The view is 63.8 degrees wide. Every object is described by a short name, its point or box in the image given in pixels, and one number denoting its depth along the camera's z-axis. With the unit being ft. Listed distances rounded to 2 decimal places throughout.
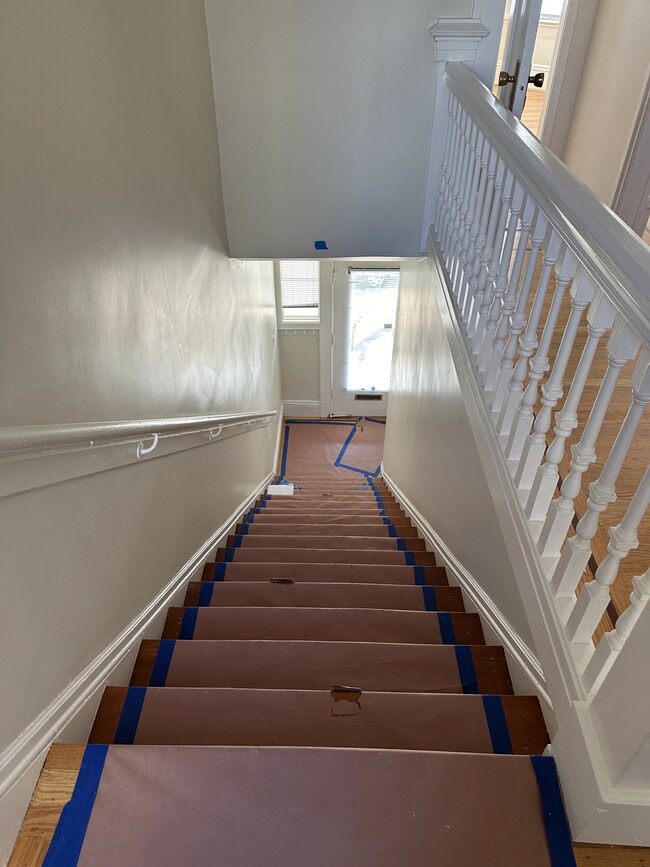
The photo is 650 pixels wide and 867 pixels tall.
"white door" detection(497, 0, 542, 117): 6.65
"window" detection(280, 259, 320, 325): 22.44
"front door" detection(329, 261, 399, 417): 21.90
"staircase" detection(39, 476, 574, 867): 3.10
